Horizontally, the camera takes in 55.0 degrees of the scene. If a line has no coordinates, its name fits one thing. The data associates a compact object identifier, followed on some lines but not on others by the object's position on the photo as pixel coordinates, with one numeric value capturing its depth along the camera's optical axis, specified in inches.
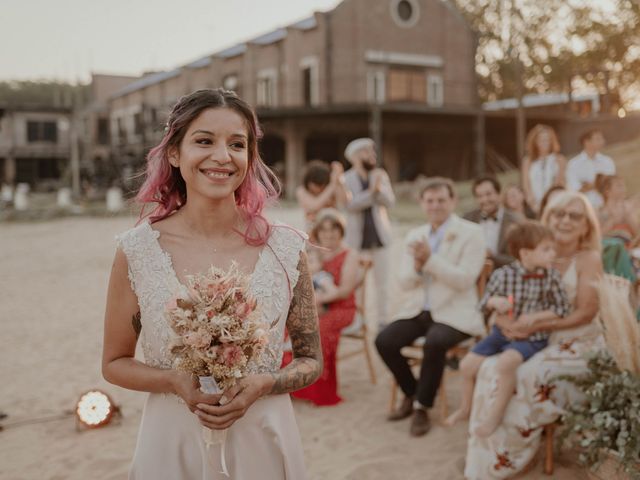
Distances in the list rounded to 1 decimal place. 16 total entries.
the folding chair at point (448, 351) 186.1
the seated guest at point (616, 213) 222.8
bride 73.3
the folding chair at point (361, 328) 219.5
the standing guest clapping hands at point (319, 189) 257.9
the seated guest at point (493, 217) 229.6
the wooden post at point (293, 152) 1018.1
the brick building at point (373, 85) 1005.8
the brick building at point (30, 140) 1760.6
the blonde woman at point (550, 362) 143.6
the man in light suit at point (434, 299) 180.9
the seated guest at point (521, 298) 152.5
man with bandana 274.1
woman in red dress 201.5
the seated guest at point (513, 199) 245.4
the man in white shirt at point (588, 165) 280.1
